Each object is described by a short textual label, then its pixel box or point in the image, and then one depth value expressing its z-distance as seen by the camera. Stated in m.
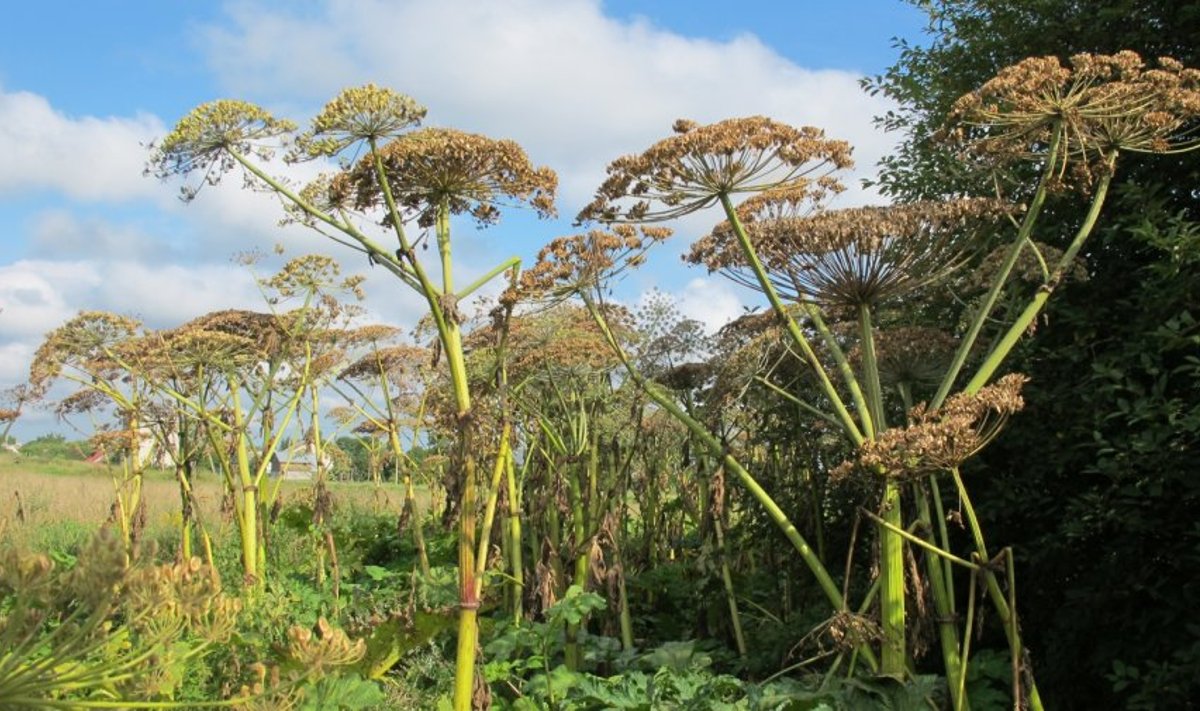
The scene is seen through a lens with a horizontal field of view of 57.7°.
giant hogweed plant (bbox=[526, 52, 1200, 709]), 4.83
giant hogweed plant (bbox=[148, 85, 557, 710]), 4.97
